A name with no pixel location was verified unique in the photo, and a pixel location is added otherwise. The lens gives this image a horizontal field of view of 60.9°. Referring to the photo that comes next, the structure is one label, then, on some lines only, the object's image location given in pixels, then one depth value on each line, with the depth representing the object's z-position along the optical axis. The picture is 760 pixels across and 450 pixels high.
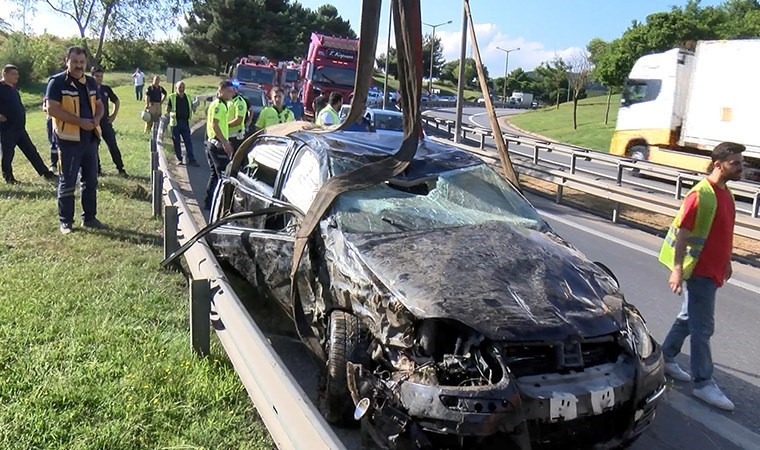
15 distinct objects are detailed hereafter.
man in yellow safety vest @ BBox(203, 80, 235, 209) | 9.56
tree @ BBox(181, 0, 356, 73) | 60.31
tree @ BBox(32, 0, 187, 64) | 45.94
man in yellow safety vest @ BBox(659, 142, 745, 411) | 4.38
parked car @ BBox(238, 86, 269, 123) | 19.98
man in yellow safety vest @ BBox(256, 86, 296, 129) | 10.78
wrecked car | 2.98
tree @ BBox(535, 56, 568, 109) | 49.77
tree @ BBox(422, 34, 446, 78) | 106.22
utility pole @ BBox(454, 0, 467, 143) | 19.70
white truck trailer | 16.59
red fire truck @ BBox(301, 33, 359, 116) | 26.53
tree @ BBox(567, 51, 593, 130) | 40.19
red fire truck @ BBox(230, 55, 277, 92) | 27.09
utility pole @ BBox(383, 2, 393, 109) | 27.48
